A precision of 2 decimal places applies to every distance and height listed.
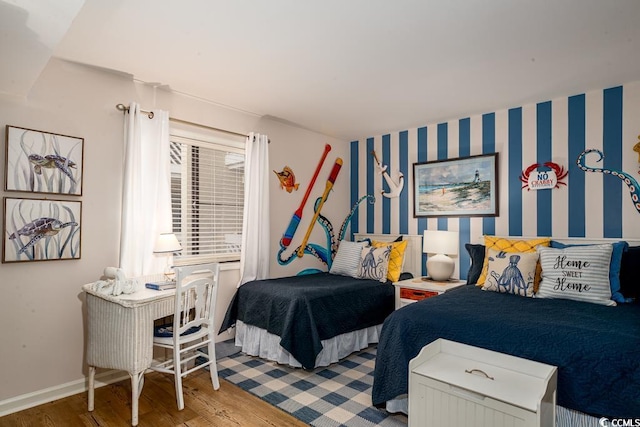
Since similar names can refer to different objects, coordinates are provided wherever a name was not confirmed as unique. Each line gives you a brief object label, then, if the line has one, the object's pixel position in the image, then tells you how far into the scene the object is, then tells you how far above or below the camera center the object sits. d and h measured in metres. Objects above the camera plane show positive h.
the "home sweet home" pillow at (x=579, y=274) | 2.58 -0.38
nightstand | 3.57 -0.67
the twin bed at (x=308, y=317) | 3.04 -0.88
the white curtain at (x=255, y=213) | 3.81 +0.07
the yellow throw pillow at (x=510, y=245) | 3.30 -0.22
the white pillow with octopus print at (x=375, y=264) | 3.93 -0.47
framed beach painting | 3.91 +0.38
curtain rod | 3.00 +0.89
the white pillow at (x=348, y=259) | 4.15 -0.45
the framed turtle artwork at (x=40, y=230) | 2.46 -0.09
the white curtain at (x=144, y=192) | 2.94 +0.22
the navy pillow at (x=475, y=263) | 3.43 -0.39
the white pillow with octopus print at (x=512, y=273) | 2.85 -0.41
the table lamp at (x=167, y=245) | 2.98 -0.22
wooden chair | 2.48 -0.76
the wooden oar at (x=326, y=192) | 4.59 +0.37
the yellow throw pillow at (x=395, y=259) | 4.03 -0.43
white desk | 2.28 -0.72
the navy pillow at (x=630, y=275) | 2.65 -0.38
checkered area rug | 2.34 -1.26
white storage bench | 1.59 -0.77
